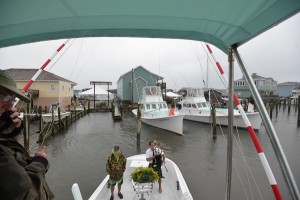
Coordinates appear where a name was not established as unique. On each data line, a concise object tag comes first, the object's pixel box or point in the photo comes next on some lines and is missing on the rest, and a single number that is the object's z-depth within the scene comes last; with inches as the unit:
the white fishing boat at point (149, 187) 216.7
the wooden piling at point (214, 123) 679.4
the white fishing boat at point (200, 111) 813.9
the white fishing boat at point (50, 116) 805.9
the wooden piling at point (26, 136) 424.9
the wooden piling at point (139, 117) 573.6
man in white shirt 260.8
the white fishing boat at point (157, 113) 727.1
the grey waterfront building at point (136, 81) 1579.7
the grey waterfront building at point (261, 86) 2118.6
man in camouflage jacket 232.4
